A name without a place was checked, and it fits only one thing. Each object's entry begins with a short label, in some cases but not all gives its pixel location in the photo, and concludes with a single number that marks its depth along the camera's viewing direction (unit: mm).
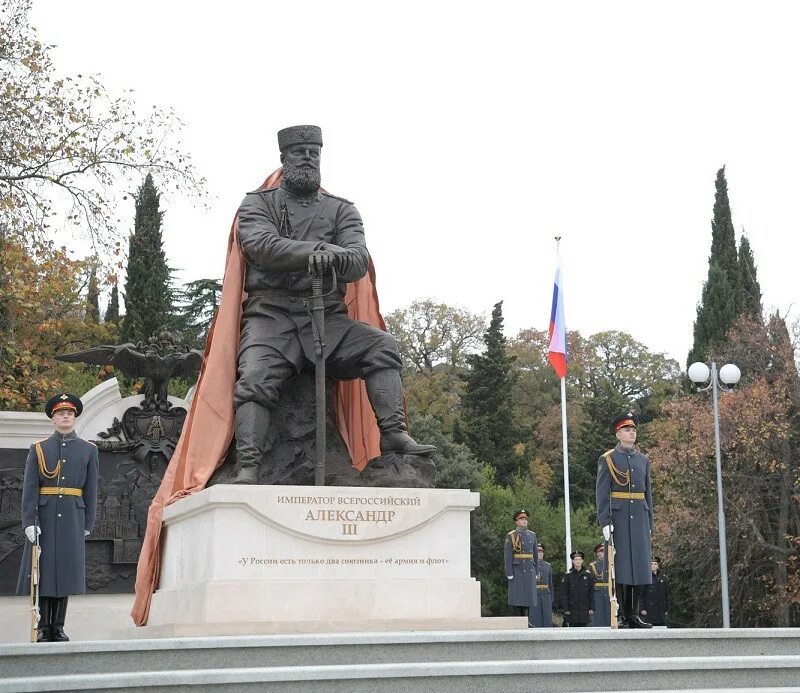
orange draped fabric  8906
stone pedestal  7918
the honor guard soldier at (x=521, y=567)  18891
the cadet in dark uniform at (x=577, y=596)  19797
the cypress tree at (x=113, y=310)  41322
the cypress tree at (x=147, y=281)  38656
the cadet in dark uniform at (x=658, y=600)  20172
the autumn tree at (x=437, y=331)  48250
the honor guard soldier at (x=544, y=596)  19925
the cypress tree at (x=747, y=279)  40656
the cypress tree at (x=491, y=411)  43281
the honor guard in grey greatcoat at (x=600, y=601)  17344
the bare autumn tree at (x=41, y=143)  18031
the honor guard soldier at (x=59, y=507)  8156
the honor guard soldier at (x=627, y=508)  9258
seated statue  8766
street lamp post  22141
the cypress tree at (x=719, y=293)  40125
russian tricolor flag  27375
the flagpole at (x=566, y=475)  26672
